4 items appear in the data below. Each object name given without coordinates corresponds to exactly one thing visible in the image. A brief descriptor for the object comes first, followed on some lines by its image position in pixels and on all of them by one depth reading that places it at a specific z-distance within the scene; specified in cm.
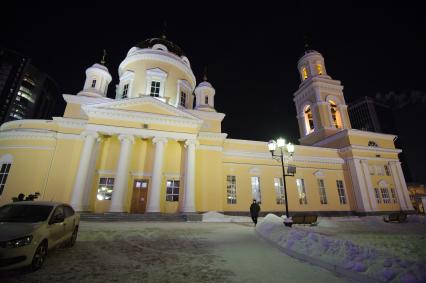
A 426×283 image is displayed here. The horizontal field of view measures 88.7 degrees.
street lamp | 1196
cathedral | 1631
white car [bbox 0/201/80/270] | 399
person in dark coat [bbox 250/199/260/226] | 1287
